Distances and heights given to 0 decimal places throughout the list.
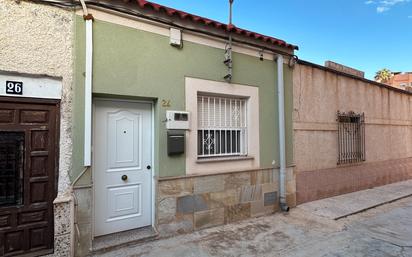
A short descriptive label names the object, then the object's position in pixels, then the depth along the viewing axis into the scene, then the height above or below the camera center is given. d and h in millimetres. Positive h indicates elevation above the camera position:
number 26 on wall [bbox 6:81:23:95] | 3286 +678
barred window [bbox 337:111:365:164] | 7266 -12
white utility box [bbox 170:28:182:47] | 4461 +1820
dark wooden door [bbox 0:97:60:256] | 3320 -489
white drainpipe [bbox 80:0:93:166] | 3697 +699
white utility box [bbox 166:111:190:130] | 4363 +314
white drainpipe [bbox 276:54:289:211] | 5758 -92
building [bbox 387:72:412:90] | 38875 +9336
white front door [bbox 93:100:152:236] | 4094 -480
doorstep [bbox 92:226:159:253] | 3801 -1645
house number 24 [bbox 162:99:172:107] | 4387 +613
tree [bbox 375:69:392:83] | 39344 +9875
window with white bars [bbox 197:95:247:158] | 4984 +236
